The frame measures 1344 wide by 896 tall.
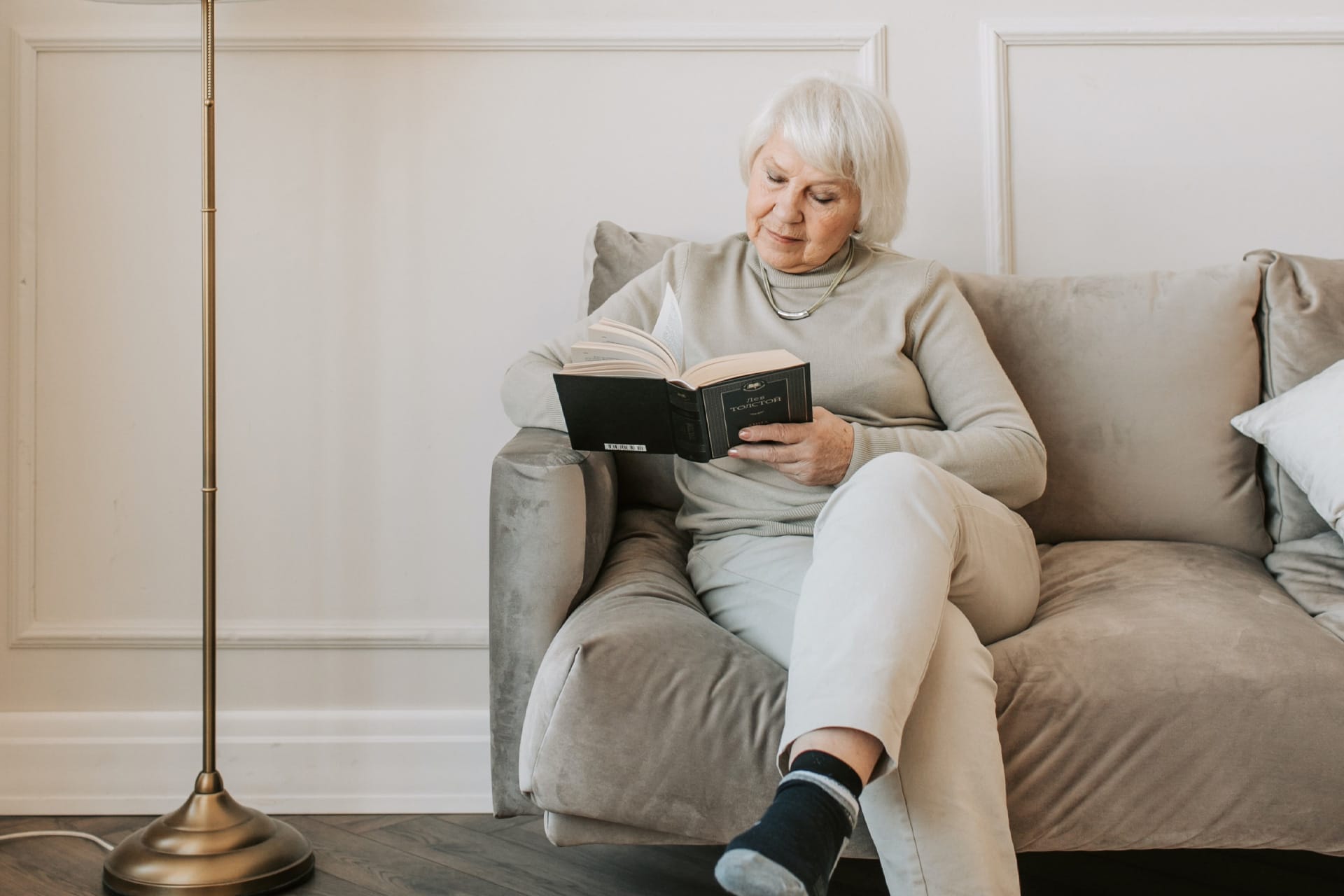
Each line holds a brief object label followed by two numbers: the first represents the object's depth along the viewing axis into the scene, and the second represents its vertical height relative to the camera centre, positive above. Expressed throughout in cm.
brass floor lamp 392 -43
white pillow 386 +13
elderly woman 339 +4
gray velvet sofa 354 -9
